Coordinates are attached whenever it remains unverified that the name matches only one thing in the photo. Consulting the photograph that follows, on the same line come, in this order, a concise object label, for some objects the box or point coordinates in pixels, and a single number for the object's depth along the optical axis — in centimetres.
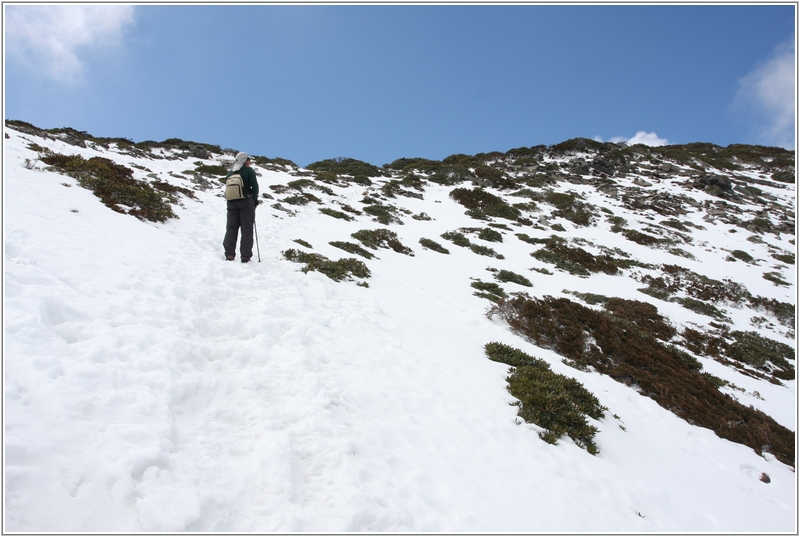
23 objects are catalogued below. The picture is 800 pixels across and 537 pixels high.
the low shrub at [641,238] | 2697
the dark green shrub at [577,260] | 2061
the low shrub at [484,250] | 2062
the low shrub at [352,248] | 1478
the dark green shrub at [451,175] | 4194
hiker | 881
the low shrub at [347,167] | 4316
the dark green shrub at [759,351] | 1270
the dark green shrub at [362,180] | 3566
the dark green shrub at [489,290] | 1292
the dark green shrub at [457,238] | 2192
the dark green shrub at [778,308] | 1775
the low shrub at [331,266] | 1043
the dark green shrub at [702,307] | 1659
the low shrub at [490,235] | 2379
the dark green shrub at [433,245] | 1959
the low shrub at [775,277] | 2214
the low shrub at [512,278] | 1609
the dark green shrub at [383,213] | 2397
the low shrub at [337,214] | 2192
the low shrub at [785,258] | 2601
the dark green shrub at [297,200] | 2266
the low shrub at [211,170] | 2658
